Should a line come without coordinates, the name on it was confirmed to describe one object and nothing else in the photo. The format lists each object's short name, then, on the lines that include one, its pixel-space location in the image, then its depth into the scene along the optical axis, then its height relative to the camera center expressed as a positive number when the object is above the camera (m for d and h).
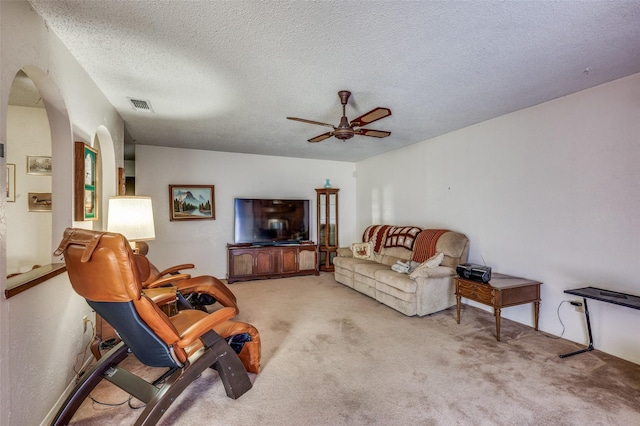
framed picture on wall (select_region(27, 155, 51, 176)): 3.11 +0.48
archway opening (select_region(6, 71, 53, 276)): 3.07 +0.24
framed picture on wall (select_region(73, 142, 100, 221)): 2.24 +0.23
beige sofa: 3.63 -0.82
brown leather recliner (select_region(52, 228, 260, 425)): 1.52 -0.76
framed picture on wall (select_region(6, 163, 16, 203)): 3.06 +0.29
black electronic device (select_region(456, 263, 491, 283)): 3.16 -0.67
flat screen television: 5.57 -0.19
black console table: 2.28 -0.70
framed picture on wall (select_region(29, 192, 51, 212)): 3.19 +0.10
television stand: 5.31 -0.94
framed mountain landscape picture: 5.37 +0.17
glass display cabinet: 6.22 -0.31
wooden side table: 2.99 -0.85
